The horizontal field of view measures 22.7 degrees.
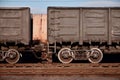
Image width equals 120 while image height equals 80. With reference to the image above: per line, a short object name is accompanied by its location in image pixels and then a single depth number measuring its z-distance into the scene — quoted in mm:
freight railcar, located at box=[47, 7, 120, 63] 15930
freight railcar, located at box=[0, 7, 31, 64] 16141
